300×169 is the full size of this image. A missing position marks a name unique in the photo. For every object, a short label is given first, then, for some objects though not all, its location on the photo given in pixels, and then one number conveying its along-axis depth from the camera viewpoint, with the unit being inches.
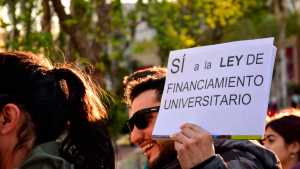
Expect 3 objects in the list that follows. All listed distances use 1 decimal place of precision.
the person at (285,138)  212.7
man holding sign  104.7
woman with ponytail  98.3
